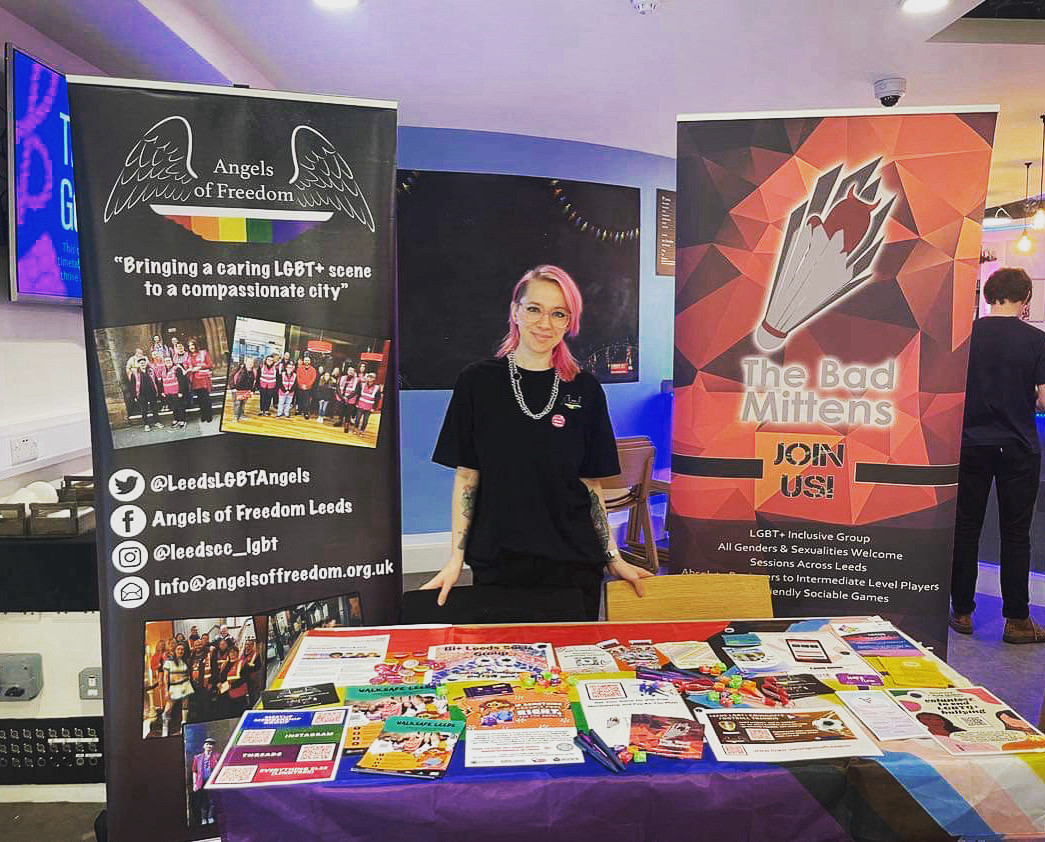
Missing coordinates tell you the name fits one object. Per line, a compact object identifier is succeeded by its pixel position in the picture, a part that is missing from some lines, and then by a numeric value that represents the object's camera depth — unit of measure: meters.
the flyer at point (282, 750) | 1.16
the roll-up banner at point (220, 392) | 1.93
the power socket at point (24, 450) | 2.46
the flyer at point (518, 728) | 1.22
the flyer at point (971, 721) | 1.25
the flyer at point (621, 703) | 1.30
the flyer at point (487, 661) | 1.50
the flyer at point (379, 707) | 1.28
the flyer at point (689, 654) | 1.56
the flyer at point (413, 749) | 1.18
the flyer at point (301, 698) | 1.38
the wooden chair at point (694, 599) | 1.96
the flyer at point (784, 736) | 1.23
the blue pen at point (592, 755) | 1.19
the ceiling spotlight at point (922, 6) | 2.88
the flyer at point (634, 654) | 1.55
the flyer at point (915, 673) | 1.48
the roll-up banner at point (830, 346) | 2.26
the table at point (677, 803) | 1.15
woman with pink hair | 2.08
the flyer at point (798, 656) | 1.54
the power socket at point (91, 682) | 2.43
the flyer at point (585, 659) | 1.53
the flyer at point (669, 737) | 1.23
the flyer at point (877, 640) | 1.63
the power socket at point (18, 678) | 2.40
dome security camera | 3.86
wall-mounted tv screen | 2.36
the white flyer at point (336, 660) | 1.49
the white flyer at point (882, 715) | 1.29
